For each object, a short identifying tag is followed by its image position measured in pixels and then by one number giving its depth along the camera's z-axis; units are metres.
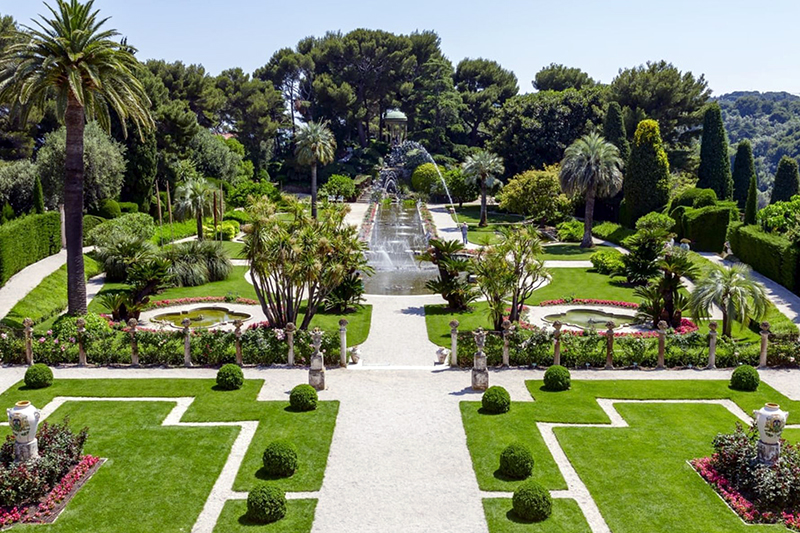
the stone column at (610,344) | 25.39
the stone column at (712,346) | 25.31
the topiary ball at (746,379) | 23.19
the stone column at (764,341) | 25.23
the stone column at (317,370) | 23.19
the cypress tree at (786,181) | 58.03
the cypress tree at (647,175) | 52.88
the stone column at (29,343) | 25.48
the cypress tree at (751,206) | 43.38
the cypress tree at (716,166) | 57.03
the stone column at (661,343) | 25.58
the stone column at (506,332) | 25.25
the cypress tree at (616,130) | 59.84
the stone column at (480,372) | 23.20
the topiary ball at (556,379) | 23.36
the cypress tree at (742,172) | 60.38
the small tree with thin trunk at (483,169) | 63.81
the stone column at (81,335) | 24.98
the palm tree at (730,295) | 27.34
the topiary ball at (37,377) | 23.22
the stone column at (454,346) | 25.22
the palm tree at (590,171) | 51.19
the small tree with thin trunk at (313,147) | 65.50
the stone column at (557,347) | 25.44
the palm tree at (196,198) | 48.97
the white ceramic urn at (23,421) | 16.42
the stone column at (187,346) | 25.59
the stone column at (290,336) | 25.78
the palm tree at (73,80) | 26.86
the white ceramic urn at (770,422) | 16.25
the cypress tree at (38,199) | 44.44
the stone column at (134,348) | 25.78
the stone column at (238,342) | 25.84
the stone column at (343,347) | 25.65
